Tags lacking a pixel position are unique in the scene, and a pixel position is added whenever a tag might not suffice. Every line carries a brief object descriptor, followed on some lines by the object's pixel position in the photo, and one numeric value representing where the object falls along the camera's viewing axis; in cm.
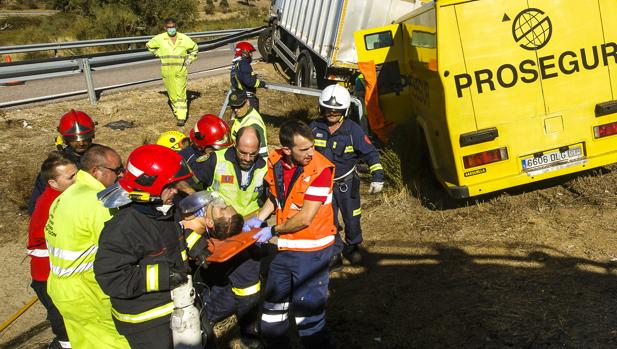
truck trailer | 1048
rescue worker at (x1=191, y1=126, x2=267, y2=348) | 466
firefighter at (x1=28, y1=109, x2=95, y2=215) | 531
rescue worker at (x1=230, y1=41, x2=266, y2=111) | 994
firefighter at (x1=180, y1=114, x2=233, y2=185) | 521
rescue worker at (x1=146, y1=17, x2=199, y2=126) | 1139
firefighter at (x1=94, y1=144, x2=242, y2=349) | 300
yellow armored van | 599
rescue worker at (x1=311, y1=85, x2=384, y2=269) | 569
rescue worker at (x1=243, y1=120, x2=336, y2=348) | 391
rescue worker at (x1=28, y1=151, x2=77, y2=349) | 409
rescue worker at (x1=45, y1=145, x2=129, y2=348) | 329
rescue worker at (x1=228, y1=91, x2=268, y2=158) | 589
